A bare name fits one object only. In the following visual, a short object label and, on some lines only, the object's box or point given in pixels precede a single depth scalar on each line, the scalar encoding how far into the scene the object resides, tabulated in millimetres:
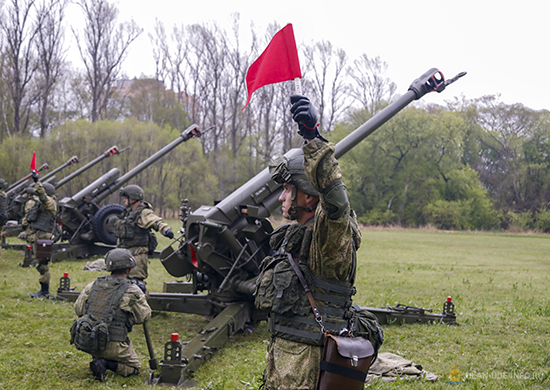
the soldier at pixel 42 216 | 10078
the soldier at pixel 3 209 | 12461
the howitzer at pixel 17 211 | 17341
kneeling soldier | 5332
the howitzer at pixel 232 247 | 6977
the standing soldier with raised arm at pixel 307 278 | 2896
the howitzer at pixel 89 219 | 14117
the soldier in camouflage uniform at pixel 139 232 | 8188
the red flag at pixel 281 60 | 3301
